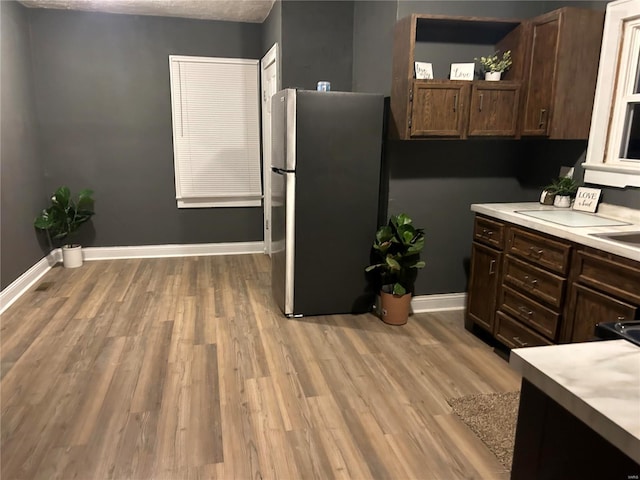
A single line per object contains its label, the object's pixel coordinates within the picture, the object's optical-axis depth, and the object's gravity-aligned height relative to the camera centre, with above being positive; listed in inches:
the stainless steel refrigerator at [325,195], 132.3 -14.3
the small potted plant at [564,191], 124.7 -10.8
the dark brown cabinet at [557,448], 33.7 -22.4
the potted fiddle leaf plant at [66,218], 183.5 -29.8
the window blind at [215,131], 198.2 +4.9
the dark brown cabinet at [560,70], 112.8 +18.9
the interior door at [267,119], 182.5 +10.0
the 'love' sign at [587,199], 117.4 -12.2
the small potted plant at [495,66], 128.4 +21.7
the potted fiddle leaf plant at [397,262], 133.3 -32.1
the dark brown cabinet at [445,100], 122.6 +11.9
